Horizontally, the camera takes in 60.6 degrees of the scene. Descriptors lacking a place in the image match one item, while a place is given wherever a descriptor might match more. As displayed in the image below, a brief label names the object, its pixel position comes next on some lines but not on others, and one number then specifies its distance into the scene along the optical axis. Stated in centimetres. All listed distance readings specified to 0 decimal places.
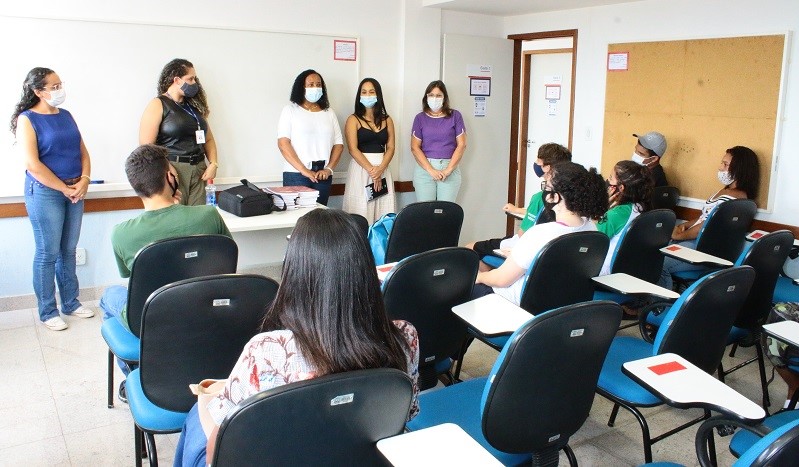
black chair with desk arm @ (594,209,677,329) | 339
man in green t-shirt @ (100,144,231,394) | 276
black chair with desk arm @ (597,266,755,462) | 226
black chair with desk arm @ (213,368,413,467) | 130
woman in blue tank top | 391
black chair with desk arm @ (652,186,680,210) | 481
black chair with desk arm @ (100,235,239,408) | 246
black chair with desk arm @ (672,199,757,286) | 387
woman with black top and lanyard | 442
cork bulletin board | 447
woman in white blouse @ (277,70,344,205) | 511
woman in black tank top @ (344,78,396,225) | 543
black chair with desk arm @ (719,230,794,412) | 291
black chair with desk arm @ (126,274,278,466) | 202
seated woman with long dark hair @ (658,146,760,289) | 443
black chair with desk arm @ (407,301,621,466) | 177
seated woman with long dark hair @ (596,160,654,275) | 372
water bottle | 442
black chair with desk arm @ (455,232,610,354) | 270
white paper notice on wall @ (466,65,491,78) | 622
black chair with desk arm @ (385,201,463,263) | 356
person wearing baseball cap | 491
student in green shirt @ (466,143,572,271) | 389
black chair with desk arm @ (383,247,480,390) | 238
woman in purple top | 580
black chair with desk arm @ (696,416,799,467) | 132
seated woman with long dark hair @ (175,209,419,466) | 152
